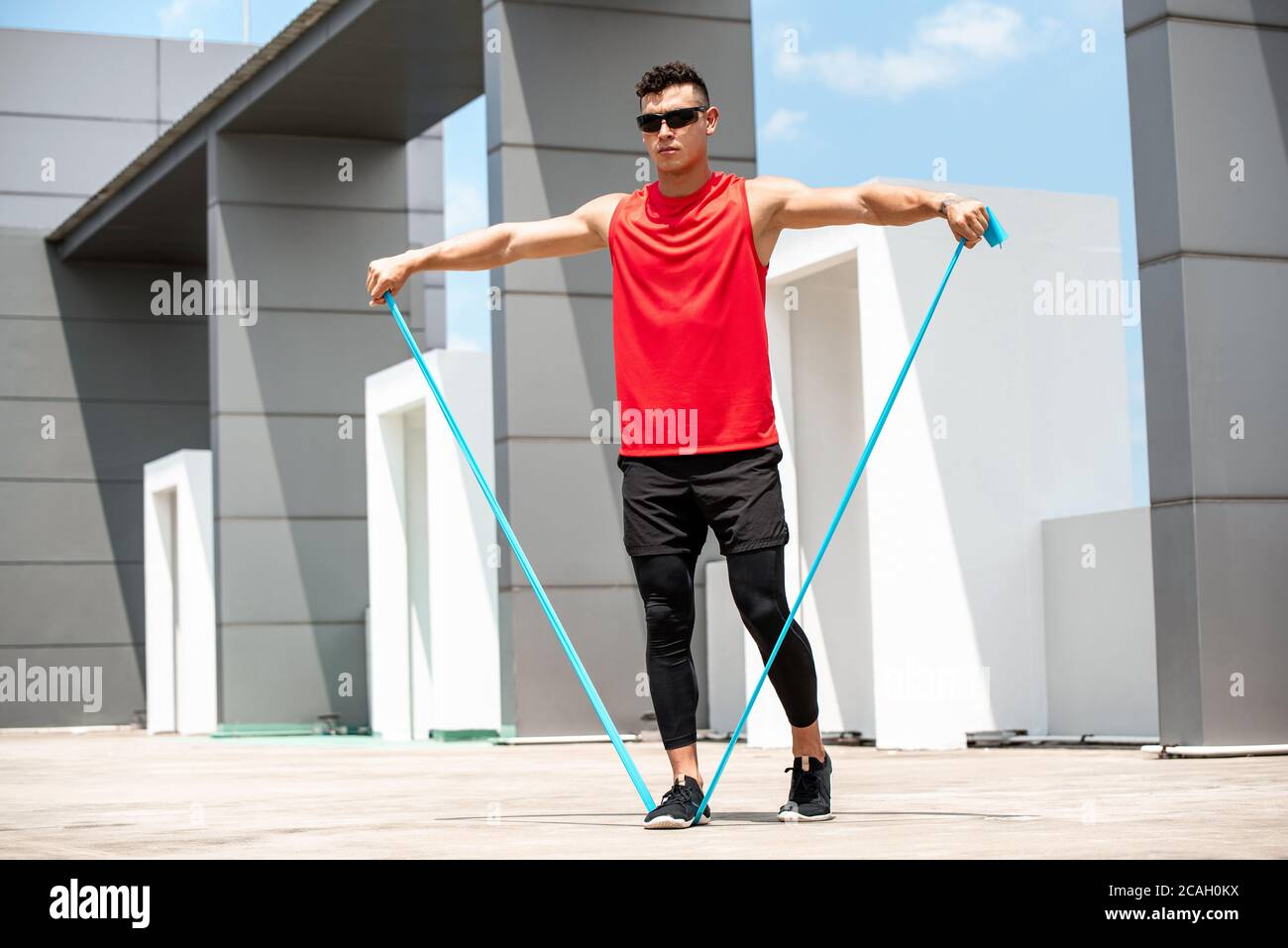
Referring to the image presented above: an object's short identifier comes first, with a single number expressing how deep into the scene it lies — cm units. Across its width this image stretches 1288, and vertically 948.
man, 524
